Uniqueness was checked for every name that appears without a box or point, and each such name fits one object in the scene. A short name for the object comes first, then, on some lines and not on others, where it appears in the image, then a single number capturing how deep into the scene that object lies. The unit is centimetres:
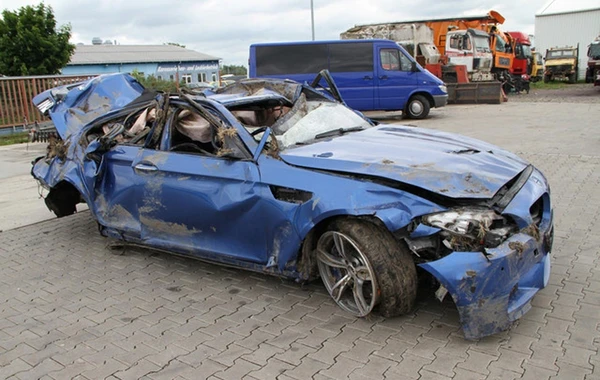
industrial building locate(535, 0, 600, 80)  3775
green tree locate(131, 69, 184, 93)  1731
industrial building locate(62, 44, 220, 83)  4691
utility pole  2581
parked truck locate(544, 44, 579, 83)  3192
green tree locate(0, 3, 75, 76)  1908
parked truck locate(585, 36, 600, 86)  2277
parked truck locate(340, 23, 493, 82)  2212
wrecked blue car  320
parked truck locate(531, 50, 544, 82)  3369
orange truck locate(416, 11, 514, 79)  2359
